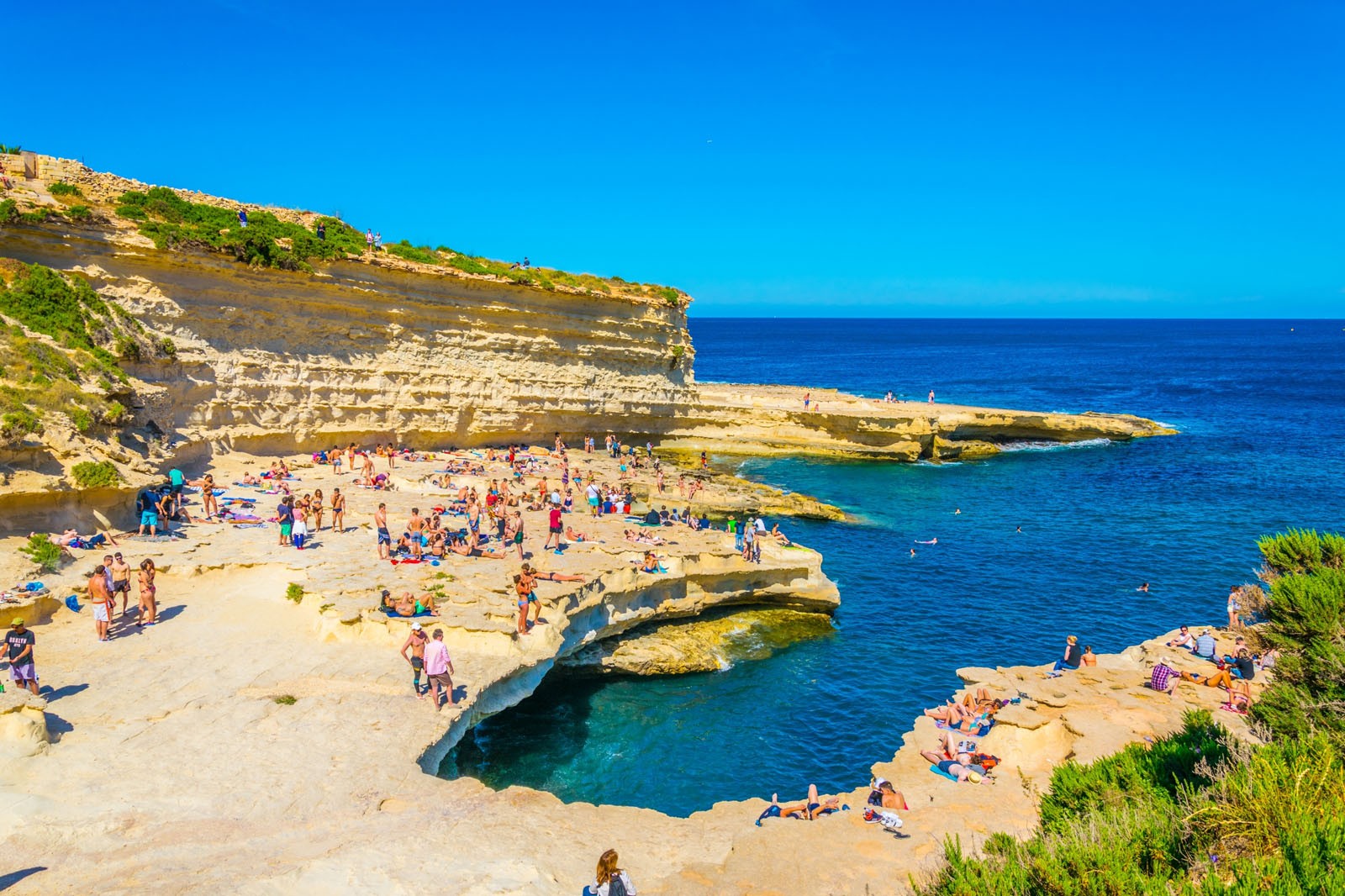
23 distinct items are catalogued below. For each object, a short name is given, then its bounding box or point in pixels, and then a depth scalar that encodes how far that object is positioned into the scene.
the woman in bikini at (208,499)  22.92
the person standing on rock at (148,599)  16.39
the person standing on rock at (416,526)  22.02
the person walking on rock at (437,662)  14.09
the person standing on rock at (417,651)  14.75
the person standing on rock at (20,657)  12.85
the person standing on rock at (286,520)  20.52
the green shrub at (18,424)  18.14
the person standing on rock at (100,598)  15.39
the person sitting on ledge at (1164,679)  17.22
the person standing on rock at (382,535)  20.45
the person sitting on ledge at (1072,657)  19.12
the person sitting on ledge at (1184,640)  19.66
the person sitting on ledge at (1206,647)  18.67
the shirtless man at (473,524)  22.20
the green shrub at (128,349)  25.39
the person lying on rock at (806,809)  13.42
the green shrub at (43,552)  17.16
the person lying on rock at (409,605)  16.64
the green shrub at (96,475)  19.45
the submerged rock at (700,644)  20.80
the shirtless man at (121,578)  16.42
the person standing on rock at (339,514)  22.66
